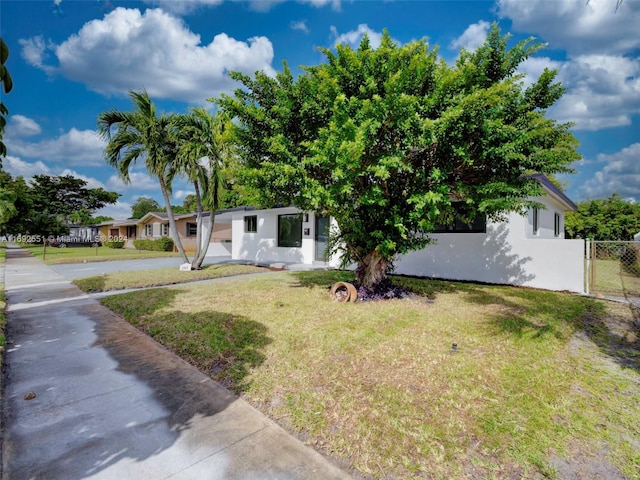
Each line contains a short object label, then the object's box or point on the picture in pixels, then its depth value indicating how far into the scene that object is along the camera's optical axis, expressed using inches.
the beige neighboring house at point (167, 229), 847.7
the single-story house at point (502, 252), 315.6
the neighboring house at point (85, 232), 1722.9
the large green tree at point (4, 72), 47.2
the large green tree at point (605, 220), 860.0
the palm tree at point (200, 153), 405.3
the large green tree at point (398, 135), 187.9
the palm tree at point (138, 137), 397.4
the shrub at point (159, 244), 940.0
